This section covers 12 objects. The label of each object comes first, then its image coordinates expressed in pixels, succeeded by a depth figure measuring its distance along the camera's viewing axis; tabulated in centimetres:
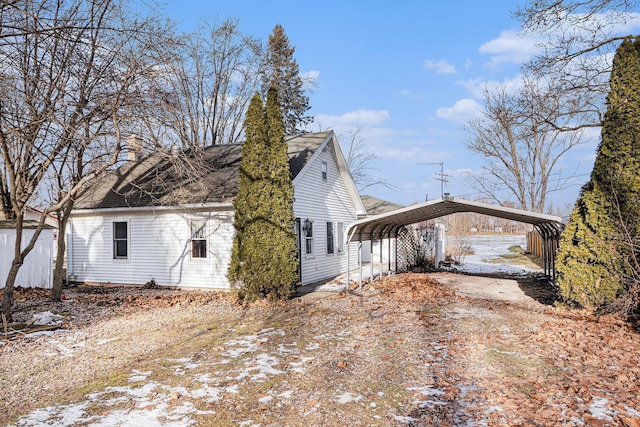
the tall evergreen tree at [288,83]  3397
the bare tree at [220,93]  2673
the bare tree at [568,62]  960
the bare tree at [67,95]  820
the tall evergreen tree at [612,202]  816
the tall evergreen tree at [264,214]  1062
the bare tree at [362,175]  3656
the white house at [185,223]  1306
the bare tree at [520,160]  2767
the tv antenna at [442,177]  2286
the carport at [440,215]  1161
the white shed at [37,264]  1302
